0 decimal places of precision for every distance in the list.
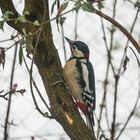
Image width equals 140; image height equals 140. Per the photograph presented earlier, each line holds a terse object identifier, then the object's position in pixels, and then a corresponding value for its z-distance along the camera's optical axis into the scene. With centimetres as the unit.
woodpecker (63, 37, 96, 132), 544
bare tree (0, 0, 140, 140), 407
